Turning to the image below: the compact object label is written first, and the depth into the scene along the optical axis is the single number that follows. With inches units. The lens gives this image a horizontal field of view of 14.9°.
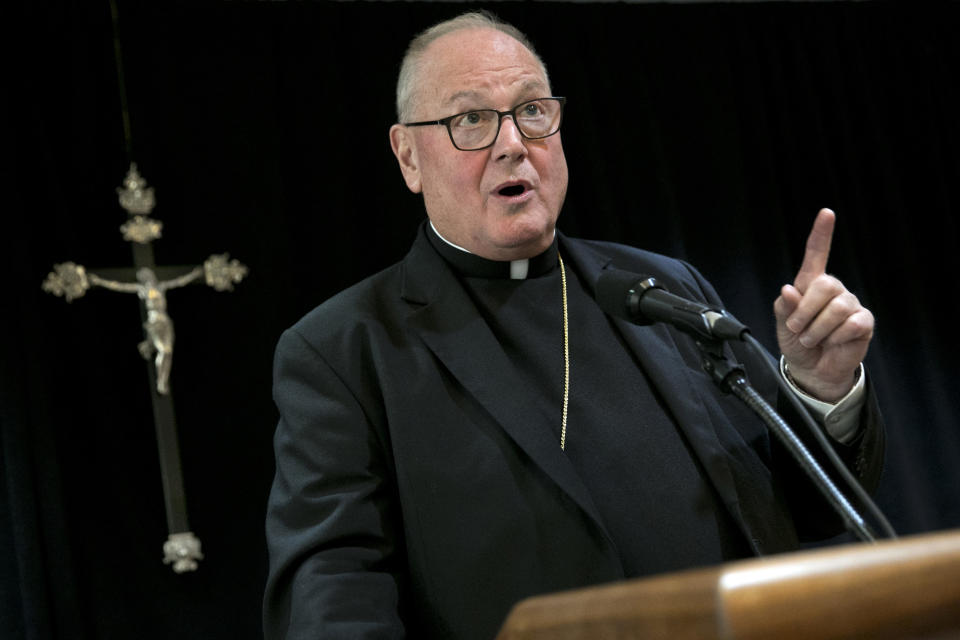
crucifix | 185.6
